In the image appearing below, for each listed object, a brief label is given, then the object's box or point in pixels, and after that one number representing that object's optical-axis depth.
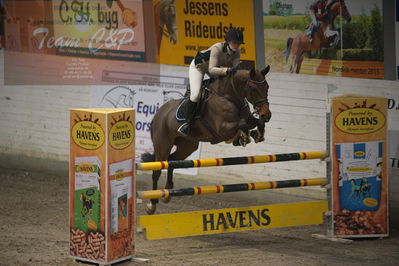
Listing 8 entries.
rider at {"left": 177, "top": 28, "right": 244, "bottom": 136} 15.75
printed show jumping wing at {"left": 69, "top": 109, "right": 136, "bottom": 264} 13.40
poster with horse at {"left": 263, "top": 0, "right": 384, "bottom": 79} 17.53
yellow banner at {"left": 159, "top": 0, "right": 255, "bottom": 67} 19.64
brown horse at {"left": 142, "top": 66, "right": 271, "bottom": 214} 15.42
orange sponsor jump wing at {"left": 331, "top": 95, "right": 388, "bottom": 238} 15.70
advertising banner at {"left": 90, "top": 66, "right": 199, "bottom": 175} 21.31
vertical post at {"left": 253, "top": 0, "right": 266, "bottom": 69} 19.30
